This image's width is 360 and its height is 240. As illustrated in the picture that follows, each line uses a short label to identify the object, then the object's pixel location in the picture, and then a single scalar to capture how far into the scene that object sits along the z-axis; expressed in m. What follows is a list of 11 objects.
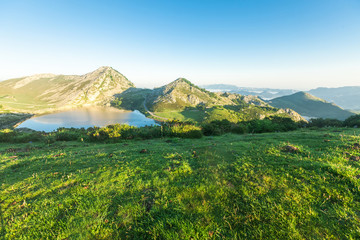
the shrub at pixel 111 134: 26.17
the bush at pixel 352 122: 29.39
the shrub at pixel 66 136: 26.67
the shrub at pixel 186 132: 26.98
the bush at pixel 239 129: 32.81
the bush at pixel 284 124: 32.91
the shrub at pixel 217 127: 31.22
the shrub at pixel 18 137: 24.85
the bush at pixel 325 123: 34.33
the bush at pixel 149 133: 28.03
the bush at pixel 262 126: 33.69
